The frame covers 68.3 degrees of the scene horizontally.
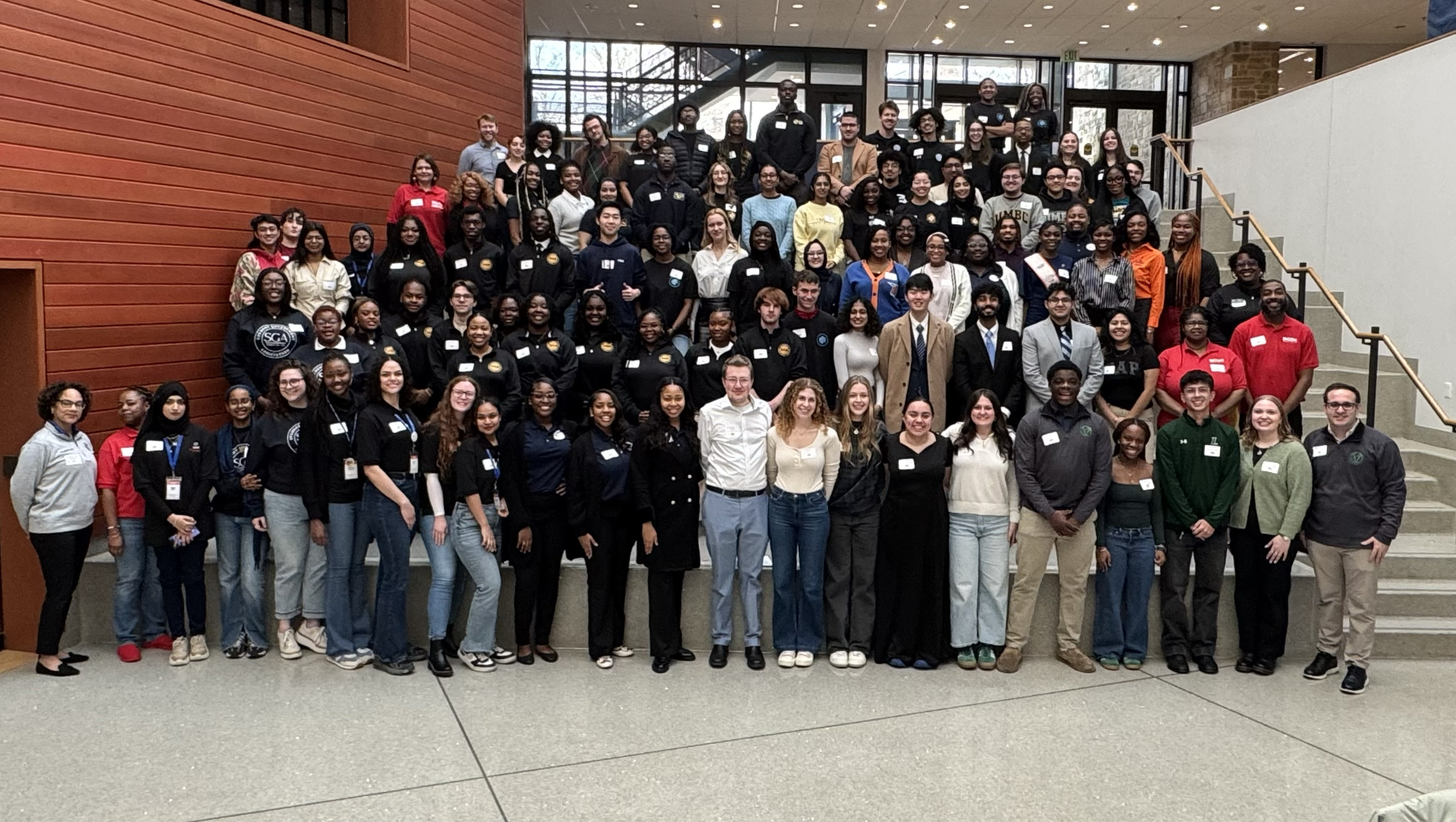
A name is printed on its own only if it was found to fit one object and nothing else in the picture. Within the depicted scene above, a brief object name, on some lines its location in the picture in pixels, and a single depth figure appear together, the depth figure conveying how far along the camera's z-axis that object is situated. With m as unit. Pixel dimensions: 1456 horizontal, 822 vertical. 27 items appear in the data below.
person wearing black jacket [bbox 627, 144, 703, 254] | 8.79
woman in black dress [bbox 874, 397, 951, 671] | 5.98
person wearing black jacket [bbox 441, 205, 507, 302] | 8.12
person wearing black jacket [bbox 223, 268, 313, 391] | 7.00
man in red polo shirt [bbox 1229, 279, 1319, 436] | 7.00
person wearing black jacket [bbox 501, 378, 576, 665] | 5.95
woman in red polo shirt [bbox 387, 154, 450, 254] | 8.44
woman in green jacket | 5.92
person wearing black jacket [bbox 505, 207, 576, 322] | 7.96
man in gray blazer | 6.75
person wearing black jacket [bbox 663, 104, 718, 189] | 9.57
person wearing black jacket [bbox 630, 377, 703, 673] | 5.95
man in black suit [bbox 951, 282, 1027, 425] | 6.94
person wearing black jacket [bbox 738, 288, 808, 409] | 6.89
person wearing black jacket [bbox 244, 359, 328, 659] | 5.99
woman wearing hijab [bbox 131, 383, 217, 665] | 5.96
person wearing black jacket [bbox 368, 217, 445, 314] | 7.60
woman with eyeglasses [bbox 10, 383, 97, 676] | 5.82
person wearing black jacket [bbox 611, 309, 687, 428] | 6.88
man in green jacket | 6.00
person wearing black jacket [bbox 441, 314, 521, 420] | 6.68
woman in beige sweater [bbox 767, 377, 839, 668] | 5.99
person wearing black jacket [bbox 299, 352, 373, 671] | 5.88
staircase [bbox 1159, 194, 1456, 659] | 6.25
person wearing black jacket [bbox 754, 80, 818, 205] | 9.77
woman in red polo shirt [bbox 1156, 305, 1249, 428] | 6.84
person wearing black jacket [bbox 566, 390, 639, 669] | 5.95
